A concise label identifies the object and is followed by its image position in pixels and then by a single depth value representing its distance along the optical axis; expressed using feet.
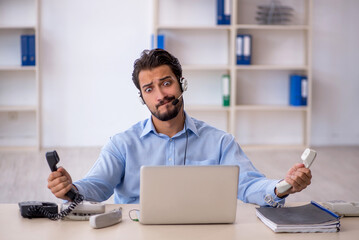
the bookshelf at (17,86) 20.45
